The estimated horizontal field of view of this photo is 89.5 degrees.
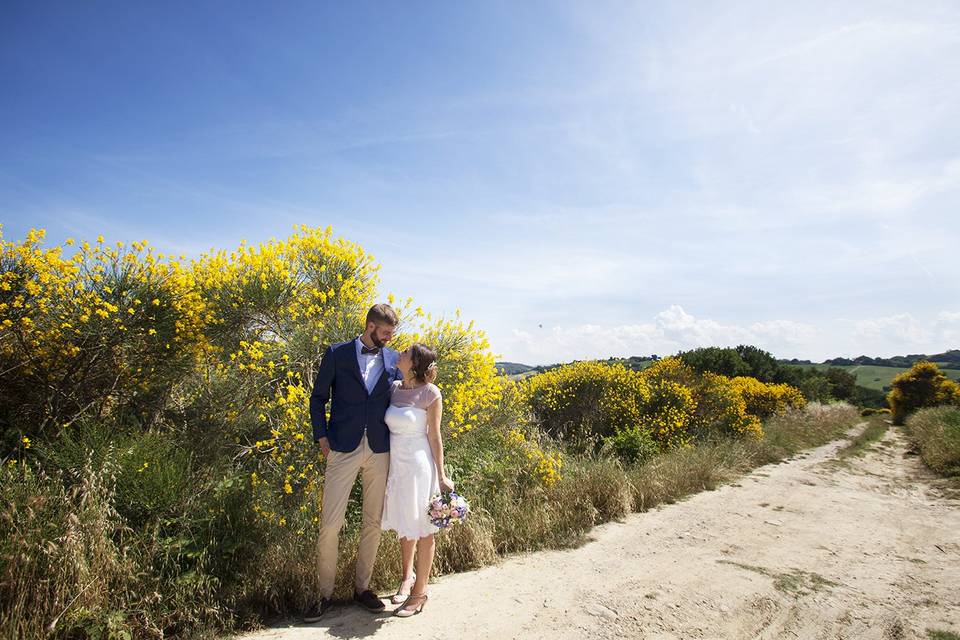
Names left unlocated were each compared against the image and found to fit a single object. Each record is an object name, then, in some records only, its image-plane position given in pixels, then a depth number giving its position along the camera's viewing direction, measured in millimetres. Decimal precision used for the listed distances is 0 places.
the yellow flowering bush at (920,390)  25375
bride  3439
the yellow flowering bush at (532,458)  6270
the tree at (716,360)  21797
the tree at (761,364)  25250
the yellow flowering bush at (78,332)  4398
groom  3434
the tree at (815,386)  29719
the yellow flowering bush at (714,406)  13109
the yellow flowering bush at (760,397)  17875
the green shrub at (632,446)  9570
